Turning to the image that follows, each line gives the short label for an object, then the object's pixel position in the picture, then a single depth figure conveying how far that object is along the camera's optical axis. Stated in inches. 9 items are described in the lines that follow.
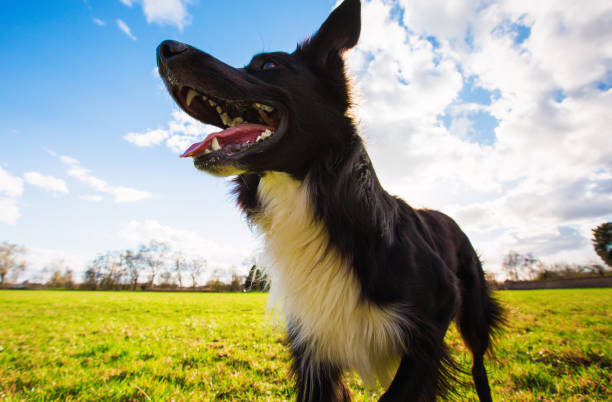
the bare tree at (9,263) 2490.8
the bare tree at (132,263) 2558.1
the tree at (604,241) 1771.4
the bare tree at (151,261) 2598.4
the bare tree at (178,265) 2640.5
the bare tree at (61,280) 2625.5
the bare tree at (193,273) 2603.3
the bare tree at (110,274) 2360.2
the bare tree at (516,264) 2514.8
